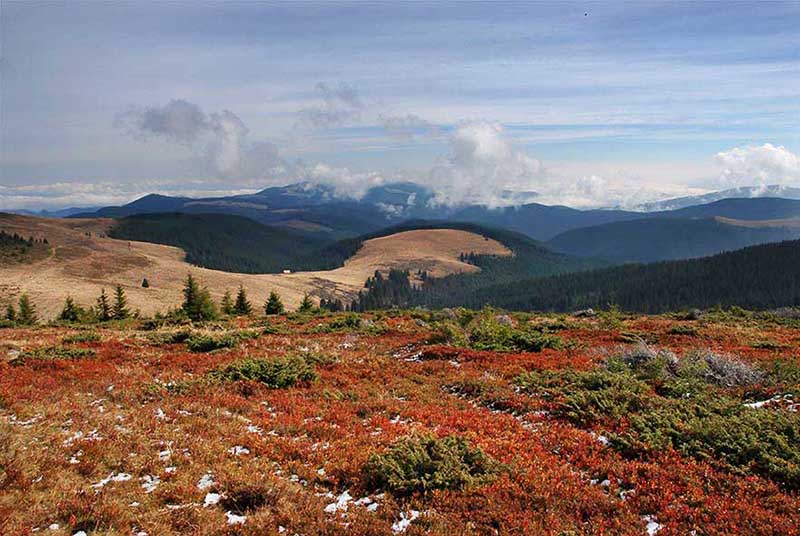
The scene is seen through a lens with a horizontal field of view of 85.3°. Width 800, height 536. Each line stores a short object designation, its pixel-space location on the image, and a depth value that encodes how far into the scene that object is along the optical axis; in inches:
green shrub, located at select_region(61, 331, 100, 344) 1029.2
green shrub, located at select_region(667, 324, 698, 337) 1144.4
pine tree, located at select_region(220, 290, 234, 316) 2681.3
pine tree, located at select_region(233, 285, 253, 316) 2669.8
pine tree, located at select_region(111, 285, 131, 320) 2674.5
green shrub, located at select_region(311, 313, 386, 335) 1231.5
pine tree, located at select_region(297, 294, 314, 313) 2605.3
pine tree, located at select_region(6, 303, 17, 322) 2502.2
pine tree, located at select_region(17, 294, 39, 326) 2365.8
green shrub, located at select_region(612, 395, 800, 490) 349.5
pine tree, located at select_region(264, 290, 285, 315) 2672.2
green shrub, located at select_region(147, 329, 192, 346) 1056.4
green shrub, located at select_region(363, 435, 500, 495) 338.0
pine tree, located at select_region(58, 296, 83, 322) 2475.5
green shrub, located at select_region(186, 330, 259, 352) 938.7
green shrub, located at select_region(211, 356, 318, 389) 644.7
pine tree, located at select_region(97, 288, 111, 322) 2613.2
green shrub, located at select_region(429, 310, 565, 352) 912.9
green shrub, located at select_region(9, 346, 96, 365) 765.9
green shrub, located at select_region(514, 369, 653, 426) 491.5
